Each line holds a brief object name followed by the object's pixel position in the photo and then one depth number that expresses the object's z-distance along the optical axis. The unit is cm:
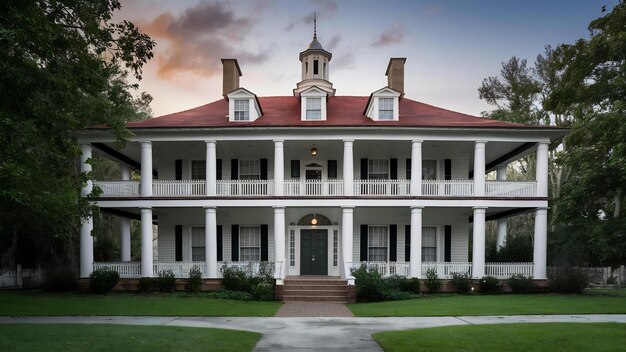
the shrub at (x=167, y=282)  2100
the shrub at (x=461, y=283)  2108
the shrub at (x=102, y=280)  2075
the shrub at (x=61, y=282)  2155
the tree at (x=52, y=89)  1078
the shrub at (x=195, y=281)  2108
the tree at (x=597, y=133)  1772
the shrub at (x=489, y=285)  2106
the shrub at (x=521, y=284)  2112
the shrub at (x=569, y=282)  2114
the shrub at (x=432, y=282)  2102
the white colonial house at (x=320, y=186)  2194
